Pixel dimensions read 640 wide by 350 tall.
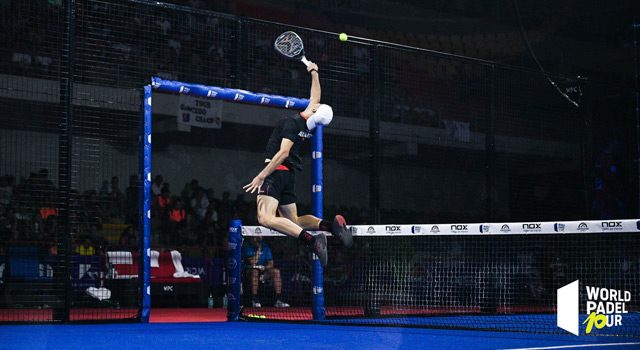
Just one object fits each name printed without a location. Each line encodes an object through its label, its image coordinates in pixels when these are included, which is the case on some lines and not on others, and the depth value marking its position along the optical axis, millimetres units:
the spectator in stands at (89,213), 16519
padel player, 9438
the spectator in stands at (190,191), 20609
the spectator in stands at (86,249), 16281
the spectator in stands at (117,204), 17969
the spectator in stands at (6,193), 15625
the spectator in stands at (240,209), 20156
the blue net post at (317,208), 12094
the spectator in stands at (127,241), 16109
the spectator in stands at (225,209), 20391
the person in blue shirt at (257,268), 12693
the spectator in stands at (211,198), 20438
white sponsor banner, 9055
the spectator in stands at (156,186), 19844
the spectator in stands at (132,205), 17966
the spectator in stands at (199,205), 20094
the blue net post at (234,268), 11945
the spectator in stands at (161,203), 19000
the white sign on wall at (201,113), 19969
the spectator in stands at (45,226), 15547
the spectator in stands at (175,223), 18734
